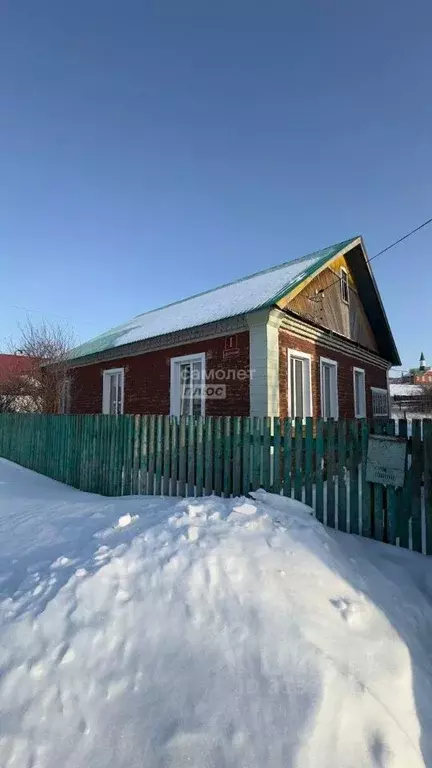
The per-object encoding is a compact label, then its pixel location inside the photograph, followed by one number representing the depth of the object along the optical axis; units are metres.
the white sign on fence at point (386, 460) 3.98
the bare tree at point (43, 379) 14.09
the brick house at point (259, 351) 7.93
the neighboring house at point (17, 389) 15.27
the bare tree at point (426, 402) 25.08
